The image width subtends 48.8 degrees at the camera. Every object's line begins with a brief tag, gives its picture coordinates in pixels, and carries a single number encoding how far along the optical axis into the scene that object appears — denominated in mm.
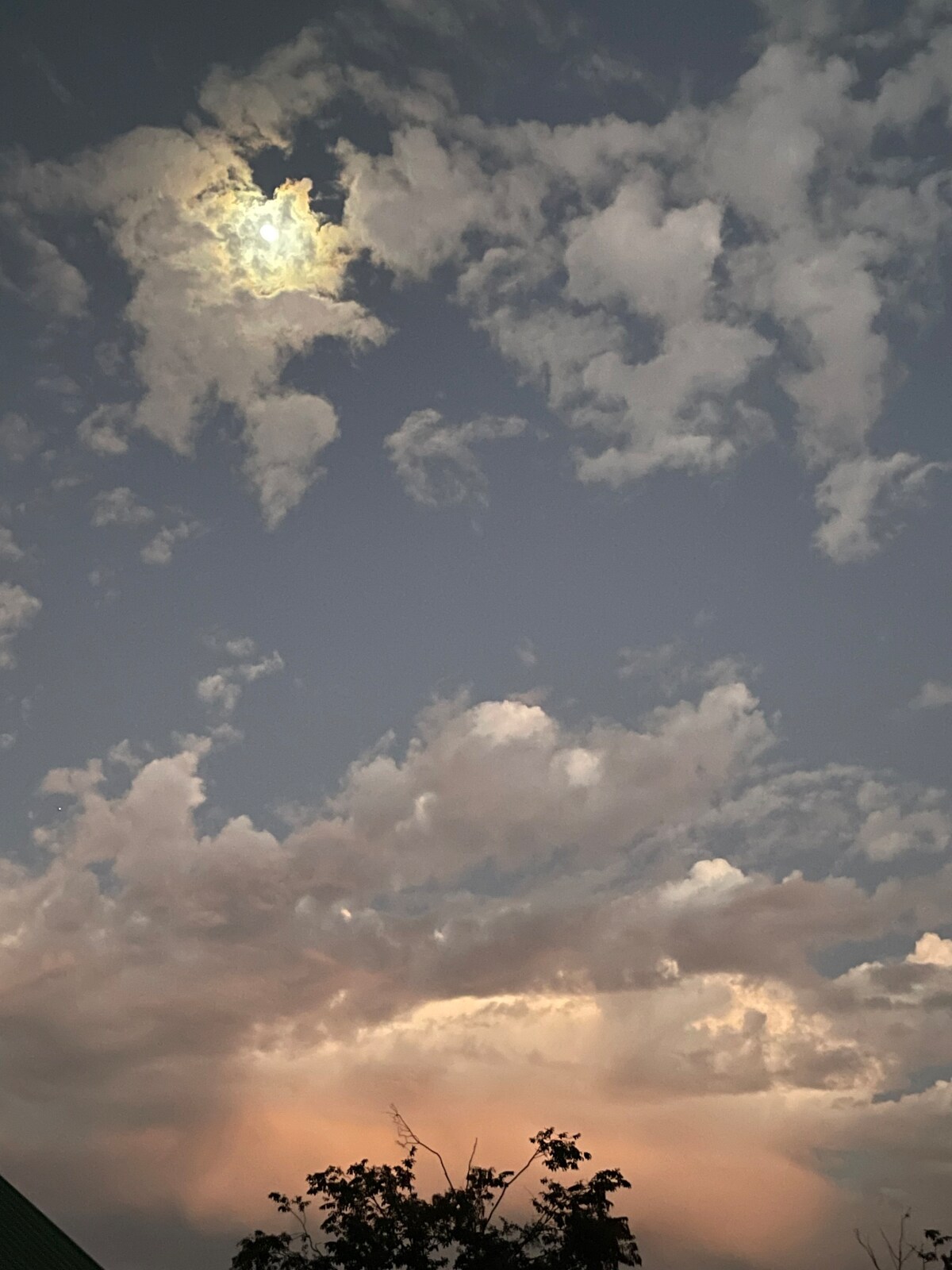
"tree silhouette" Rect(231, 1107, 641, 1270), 43094
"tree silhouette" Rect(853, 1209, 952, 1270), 39991
